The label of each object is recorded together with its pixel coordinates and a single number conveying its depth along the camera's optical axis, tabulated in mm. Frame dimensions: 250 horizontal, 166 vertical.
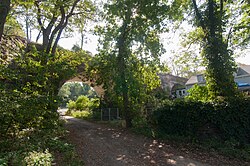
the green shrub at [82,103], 21992
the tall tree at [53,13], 10227
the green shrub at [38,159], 3852
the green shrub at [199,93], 9133
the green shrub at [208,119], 6406
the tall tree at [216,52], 8156
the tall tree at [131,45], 9094
